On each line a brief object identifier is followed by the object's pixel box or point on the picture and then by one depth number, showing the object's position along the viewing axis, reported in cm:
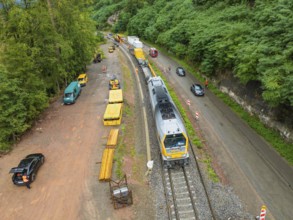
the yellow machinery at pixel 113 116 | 2800
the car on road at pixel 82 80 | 4253
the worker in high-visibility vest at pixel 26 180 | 1902
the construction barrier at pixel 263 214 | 1494
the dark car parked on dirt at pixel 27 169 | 1933
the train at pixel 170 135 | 1950
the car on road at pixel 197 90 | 3628
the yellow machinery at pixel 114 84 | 3876
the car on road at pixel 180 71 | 4541
